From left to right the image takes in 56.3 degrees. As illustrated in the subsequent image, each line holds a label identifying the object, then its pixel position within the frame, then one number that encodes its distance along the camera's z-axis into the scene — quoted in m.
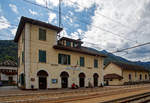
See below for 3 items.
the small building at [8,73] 43.53
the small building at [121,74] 43.78
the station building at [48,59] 21.46
